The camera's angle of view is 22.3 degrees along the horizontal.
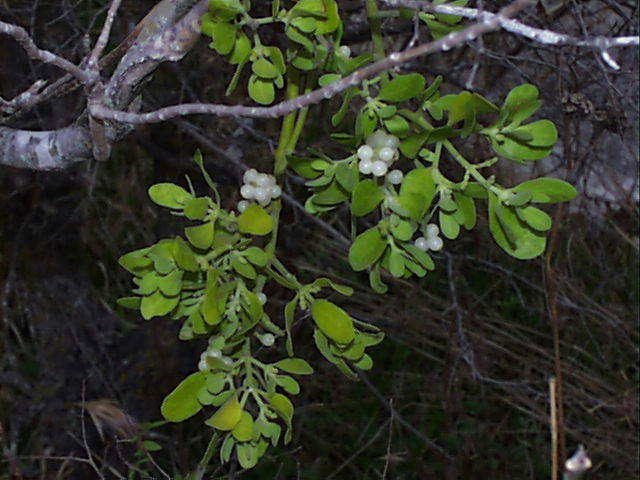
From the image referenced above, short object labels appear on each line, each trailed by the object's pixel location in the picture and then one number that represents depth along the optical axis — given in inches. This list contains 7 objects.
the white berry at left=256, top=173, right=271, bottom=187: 23.5
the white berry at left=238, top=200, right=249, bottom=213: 23.4
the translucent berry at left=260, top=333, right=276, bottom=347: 24.0
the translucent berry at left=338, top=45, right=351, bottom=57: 23.5
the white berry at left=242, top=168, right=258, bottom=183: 23.4
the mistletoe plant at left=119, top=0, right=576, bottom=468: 22.2
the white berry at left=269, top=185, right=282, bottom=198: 23.7
